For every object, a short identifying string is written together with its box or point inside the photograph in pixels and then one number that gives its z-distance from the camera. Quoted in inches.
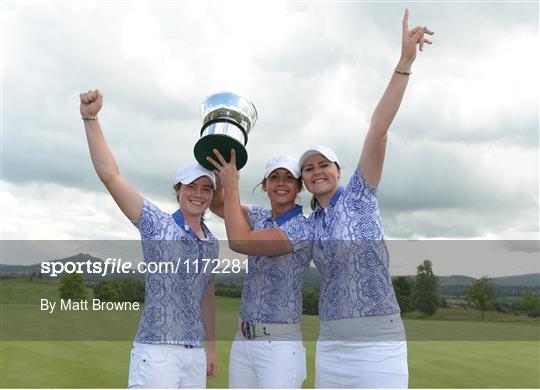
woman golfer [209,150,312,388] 161.5
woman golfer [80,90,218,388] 153.7
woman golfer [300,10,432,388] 152.3
